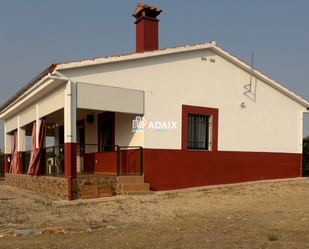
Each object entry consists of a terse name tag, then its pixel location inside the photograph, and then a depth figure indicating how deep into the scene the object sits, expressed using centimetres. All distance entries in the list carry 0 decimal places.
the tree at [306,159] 1712
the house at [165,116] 1064
